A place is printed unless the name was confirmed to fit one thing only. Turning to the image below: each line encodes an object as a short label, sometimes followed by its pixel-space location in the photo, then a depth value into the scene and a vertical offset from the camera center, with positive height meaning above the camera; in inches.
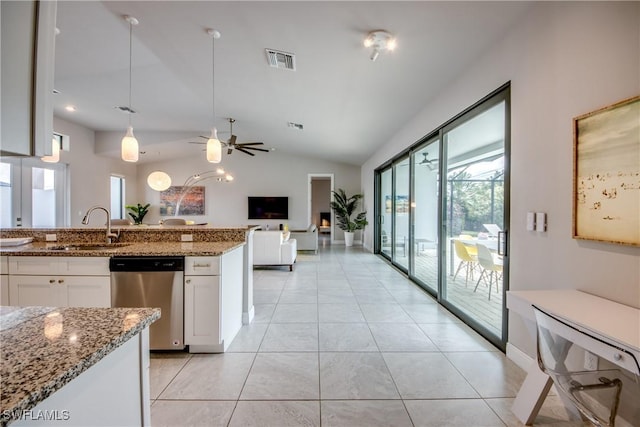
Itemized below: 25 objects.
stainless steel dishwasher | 87.4 -22.2
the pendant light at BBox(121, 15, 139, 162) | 103.0 +25.2
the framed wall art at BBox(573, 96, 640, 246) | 54.1 +8.8
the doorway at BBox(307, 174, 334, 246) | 524.7 +18.8
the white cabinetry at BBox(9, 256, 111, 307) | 87.1 -21.4
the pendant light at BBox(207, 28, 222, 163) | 121.1 +30.5
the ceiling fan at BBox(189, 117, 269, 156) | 205.9 +53.2
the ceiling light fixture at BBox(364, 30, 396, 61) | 92.1 +59.2
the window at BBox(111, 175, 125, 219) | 325.7 +18.9
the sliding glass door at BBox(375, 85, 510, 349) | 98.7 +0.3
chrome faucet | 101.2 -8.0
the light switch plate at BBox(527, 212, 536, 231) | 78.0 -1.7
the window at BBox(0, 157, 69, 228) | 202.1 +14.6
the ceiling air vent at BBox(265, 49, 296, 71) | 114.6 +66.8
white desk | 41.9 -18.8
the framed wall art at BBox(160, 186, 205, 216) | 368.2 +15.9
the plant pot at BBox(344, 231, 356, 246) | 354.0 -30.2
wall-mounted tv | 369.1 +11.3
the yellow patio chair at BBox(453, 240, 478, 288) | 129.1 -20.6
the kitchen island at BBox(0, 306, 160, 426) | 22.4 -14.1
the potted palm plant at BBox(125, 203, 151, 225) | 324.5 -0.2
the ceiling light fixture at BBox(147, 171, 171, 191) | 189.6 +22.3
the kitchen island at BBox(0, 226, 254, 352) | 87.1 -21.6
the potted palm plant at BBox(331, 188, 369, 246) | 351.9 +1.3
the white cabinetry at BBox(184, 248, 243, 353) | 89.4 -29.5
